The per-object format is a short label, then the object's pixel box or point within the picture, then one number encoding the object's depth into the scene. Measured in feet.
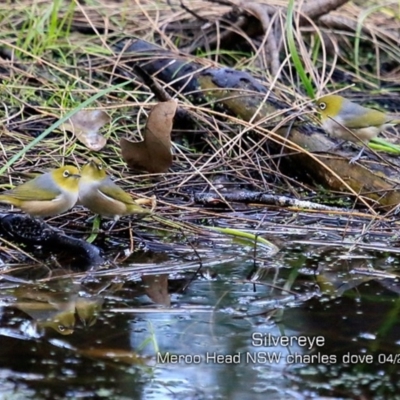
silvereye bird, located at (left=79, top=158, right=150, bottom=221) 27.96
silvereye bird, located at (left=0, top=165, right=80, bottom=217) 27.37
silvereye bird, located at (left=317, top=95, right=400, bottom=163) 36.32
